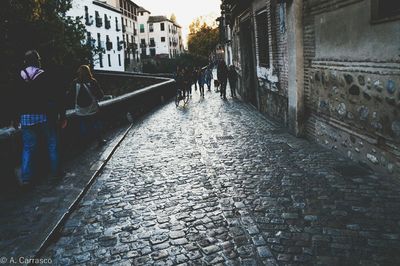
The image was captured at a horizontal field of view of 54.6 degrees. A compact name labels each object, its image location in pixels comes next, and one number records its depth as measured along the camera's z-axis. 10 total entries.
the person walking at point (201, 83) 22.48
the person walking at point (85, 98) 8.28
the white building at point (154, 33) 90.00
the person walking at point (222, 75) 20.22
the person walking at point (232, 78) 20.08
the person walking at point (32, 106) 5.73
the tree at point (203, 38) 70.44
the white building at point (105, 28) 49.50
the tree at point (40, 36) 16.06
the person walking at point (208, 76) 26.47
